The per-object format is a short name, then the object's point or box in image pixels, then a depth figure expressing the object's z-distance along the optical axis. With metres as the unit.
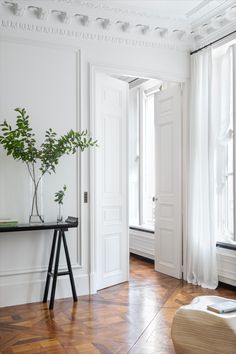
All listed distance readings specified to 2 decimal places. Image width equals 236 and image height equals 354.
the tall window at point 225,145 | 4.96
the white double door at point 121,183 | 5.15
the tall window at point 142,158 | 7.14
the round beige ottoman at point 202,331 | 2.77
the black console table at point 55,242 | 4.22
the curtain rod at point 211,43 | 4.88
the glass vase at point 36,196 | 4.49
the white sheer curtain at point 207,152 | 5.00
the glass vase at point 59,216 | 4.55
